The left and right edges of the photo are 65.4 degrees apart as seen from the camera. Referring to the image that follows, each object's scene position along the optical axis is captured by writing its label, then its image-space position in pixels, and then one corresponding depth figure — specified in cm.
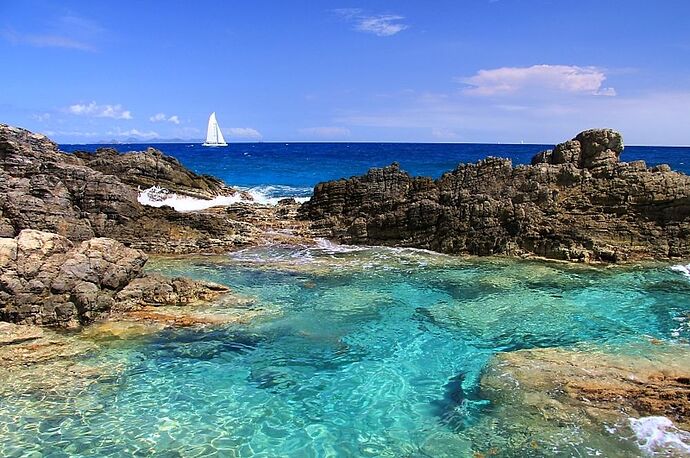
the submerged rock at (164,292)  1568
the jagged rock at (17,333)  1285
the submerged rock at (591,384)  977
